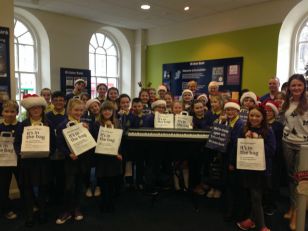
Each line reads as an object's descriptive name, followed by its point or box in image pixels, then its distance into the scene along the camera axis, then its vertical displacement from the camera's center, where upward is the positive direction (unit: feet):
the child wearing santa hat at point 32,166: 8.30 -2.18
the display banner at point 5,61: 10.52 +1.37
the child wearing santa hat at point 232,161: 8.50 -2.01
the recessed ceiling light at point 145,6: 18.28 +6.33
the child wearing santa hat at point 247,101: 10.59 -0.07
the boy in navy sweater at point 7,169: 8.63 -2.50
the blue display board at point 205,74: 19.53 +2.00
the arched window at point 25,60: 20.44 +2.81
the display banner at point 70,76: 21.02 +1.62
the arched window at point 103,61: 24.79 +3.47
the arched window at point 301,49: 17.41 +3.37
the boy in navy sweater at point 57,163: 9.90 -2.43
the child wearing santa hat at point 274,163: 9.49 -2.37
